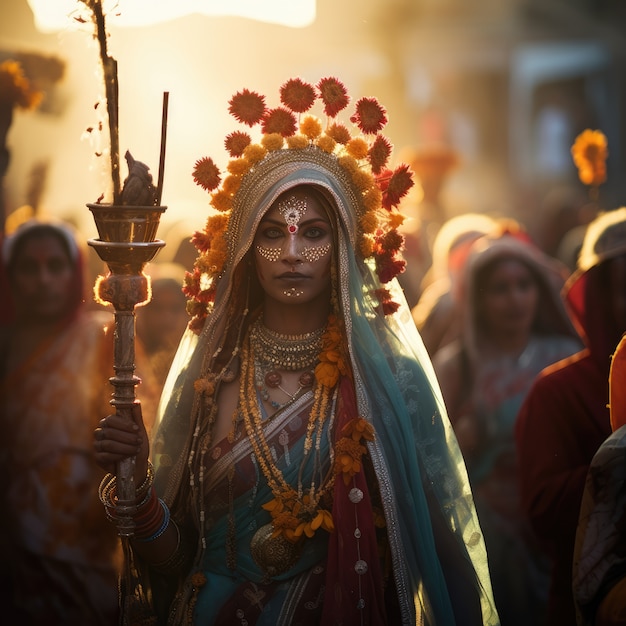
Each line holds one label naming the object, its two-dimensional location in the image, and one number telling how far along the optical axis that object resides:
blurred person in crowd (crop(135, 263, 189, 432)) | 7.29
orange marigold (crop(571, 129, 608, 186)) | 7.84
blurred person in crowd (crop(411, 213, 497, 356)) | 8.41
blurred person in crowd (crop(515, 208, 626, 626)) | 5.22
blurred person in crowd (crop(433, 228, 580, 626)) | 6.88
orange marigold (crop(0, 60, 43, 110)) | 7.07
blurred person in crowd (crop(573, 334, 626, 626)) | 3.58
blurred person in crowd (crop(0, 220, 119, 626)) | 6.36
